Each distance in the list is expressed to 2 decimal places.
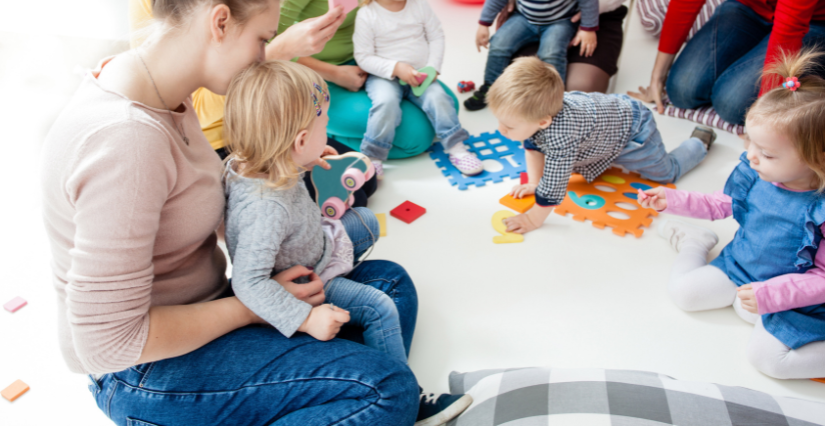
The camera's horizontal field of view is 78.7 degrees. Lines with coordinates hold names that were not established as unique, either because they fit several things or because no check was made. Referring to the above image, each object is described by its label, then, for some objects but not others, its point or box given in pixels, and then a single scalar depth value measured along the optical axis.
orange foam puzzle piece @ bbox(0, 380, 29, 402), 1.21
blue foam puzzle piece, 1.92
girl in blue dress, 1.06
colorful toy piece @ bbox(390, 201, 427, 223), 1.74
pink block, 1.45
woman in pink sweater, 0.71
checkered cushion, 0.89
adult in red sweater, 2.03
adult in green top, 2.01
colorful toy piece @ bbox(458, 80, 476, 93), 2.58
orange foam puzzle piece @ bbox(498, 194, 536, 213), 1.76
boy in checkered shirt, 1.49
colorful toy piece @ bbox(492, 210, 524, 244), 1.62
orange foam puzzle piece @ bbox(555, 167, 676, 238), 1.65
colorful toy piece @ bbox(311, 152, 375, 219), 1.45
